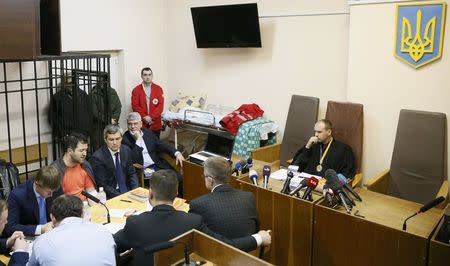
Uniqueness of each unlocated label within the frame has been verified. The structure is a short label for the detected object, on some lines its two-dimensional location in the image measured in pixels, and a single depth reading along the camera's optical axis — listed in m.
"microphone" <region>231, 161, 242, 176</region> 4.00
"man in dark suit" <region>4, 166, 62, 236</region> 2.78
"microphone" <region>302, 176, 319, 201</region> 3.35
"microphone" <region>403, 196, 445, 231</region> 2.76
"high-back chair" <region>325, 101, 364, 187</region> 4.46
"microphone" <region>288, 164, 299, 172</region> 4.12
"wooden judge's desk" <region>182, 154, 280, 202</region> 4.49
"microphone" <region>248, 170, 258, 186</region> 3.72
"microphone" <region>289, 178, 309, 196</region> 3.42
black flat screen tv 5.36
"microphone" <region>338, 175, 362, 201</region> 3.41
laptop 5.36
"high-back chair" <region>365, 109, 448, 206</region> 3.95
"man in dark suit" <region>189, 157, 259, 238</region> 2.64
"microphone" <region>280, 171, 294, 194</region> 3.52
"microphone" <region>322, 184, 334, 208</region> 3.19
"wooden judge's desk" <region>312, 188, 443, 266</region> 2.88
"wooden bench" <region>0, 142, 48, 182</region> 5.05
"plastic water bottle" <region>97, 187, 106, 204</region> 3.33
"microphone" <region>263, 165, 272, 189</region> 3.64
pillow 6.27
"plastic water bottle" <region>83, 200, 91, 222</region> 2.87
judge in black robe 4.38
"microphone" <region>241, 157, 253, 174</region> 4.00
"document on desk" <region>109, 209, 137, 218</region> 3.05
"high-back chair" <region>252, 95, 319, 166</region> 4.95
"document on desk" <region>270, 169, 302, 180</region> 3.99
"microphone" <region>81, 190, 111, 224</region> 2.96
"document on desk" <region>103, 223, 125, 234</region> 2.81
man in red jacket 5.99
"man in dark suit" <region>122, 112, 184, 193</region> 4.70
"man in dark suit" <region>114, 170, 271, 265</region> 2.30
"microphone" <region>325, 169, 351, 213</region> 3.20
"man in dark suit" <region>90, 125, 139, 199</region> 3.90
